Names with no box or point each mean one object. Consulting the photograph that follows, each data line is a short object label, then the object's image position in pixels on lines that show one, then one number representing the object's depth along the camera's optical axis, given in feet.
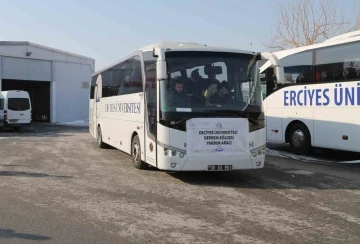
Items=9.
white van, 83.82
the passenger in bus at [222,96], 28.30
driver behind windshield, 27.78
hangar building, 107.45
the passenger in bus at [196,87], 28.02
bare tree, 90.68
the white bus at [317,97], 38.14
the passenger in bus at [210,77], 28.43
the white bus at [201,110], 27.50
